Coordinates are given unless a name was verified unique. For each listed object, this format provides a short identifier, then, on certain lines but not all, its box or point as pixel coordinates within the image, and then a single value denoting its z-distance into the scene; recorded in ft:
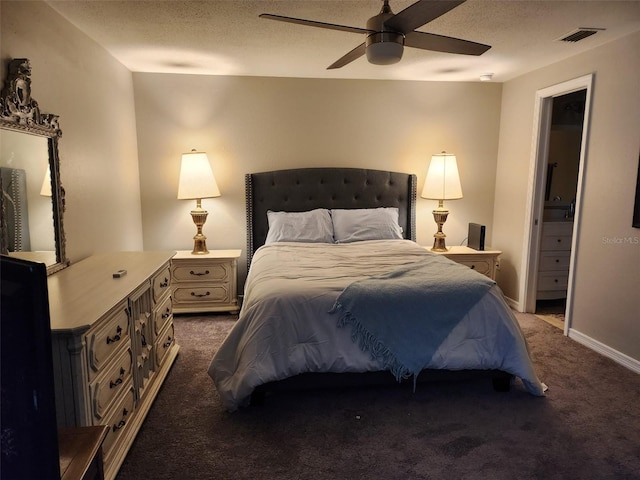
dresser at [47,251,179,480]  5.41
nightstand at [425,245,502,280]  14.14
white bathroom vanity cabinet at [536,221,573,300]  14.06
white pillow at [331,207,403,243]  13.65
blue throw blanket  7.91
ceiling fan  6.14
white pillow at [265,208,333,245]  13.34
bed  7.85
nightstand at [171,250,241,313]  13.23
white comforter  7.79
